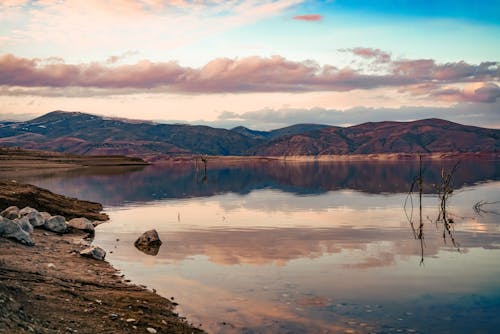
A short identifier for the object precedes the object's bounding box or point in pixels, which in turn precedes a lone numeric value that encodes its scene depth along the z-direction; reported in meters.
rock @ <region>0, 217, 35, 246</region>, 27.50
